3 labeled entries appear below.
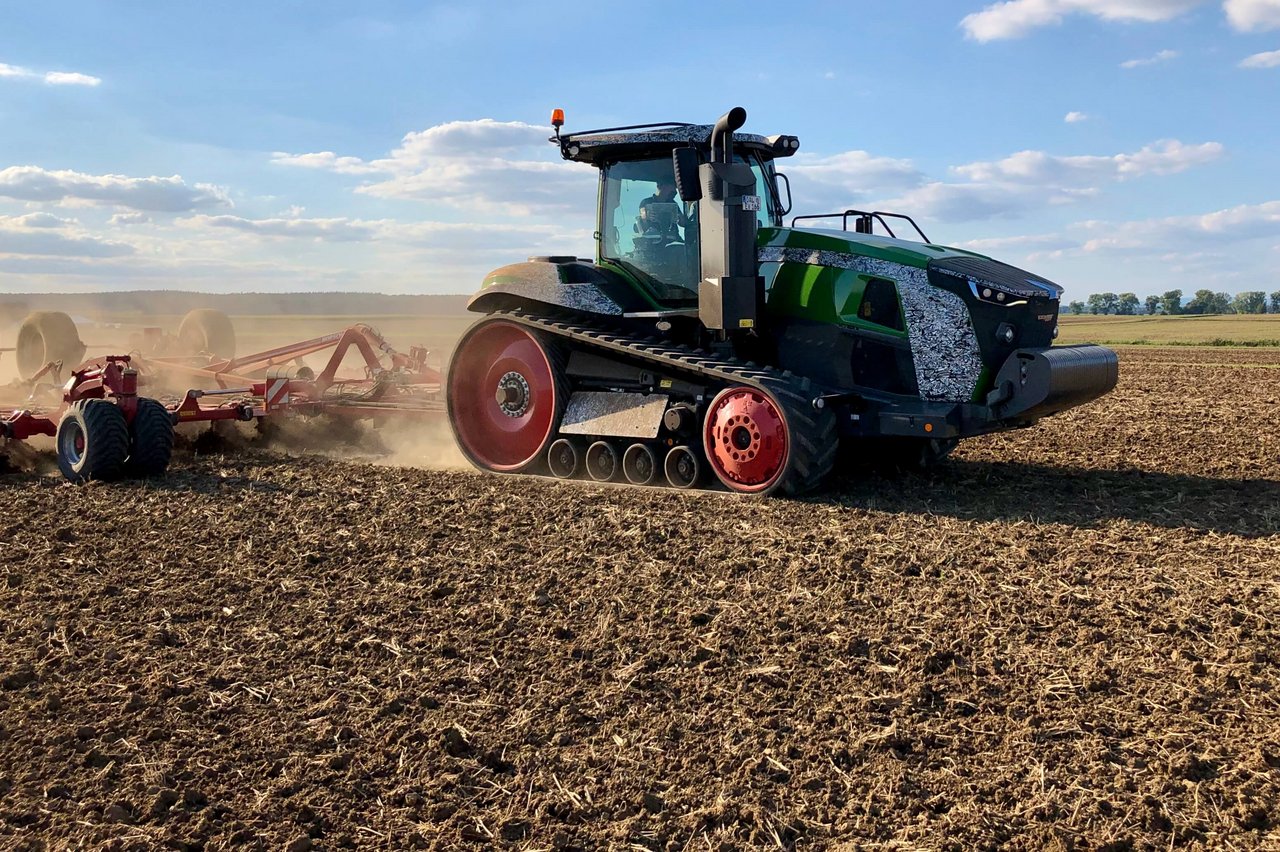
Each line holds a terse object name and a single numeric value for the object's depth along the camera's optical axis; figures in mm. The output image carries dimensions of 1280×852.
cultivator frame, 10789
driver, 9320
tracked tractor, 8250
